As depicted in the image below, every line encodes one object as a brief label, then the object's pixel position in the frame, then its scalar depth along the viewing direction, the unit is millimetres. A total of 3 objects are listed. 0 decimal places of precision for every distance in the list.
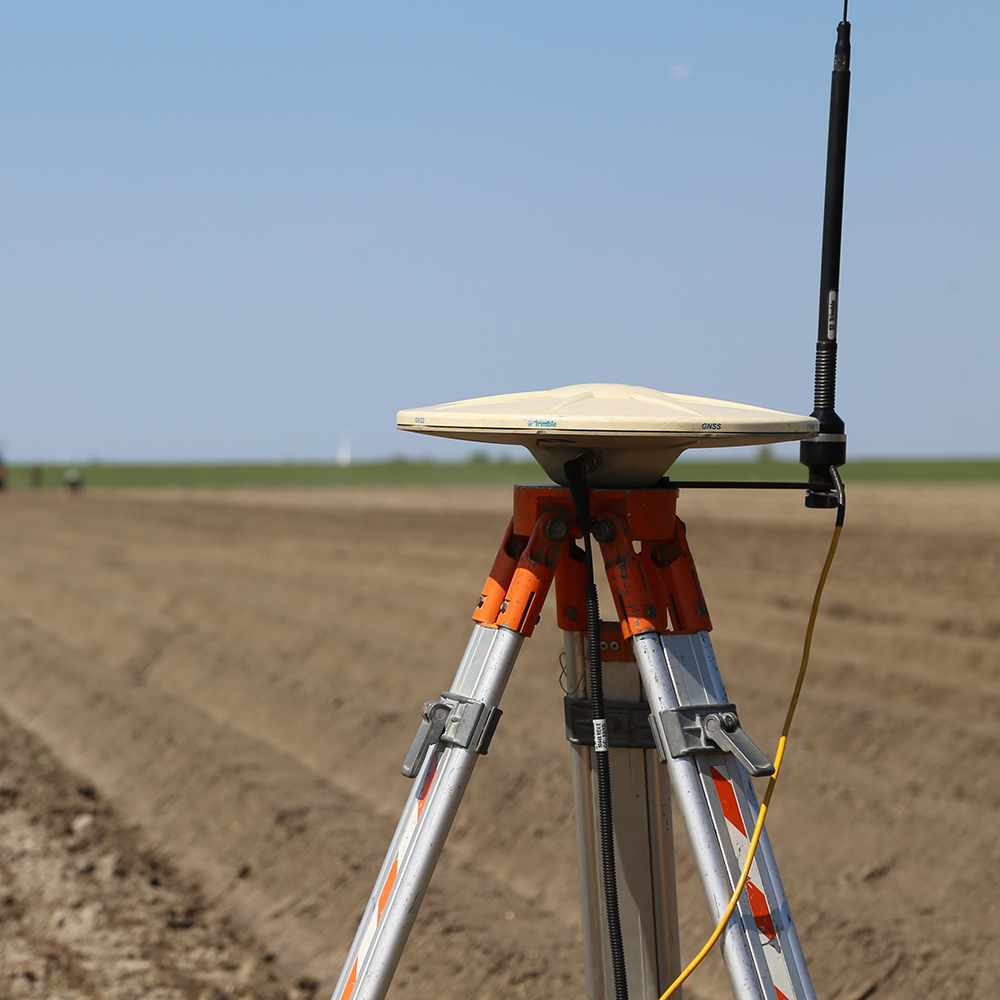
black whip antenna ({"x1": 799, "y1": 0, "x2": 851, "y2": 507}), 3544
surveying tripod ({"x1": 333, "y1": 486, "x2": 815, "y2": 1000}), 3414
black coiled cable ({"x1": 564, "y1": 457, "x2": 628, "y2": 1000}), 3478
